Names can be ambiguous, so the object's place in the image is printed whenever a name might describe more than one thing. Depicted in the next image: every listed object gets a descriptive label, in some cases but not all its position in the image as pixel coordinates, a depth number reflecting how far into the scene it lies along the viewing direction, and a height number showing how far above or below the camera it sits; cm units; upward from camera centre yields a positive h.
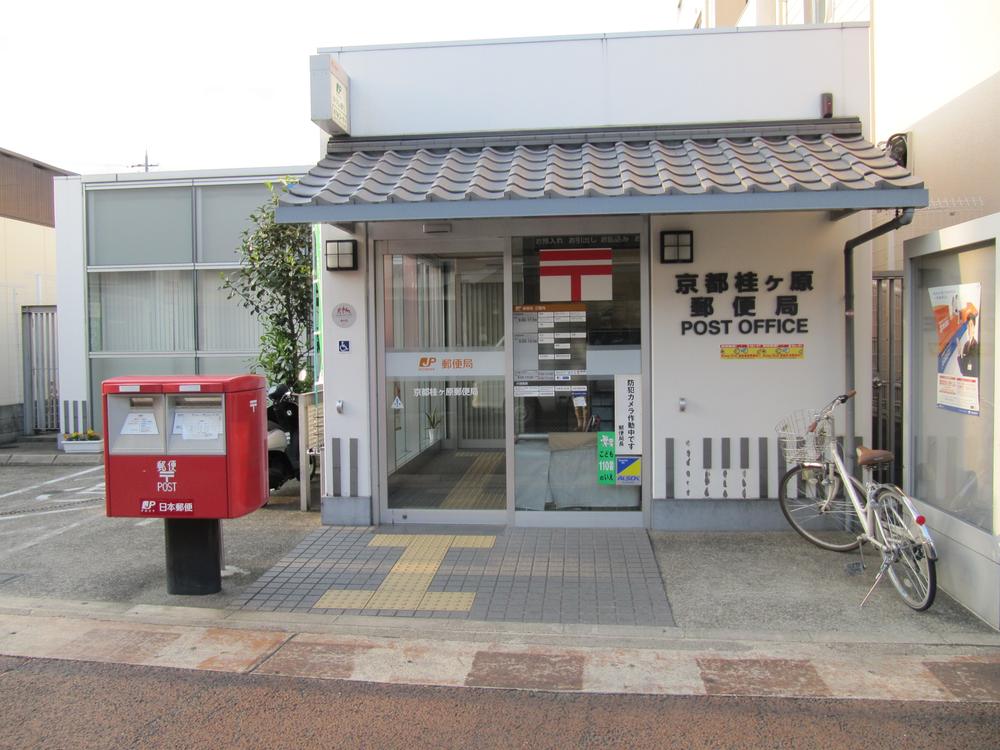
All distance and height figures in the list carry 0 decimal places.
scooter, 849 -90
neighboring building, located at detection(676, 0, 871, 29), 1104 +553
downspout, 676 +13
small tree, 896 +75
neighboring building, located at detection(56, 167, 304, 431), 1213 +118
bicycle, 529 -125
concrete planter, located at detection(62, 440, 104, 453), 1205 -137
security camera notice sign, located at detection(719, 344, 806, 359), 697 -5
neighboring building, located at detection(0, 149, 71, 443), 1384 +175
